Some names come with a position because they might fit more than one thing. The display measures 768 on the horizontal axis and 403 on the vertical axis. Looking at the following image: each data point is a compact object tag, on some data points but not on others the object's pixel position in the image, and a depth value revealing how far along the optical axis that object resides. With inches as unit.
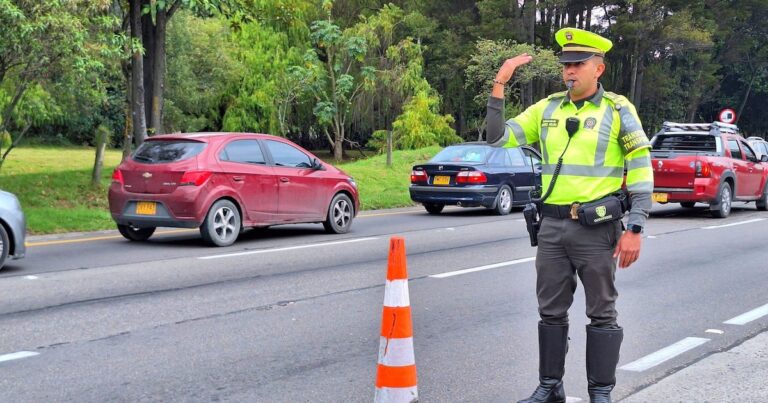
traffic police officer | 178.2
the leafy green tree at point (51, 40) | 530.9
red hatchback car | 454.0
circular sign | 1205.1
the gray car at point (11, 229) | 365.7
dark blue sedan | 686.5
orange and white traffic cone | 159.5
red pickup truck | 682.8
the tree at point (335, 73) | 1540.4
